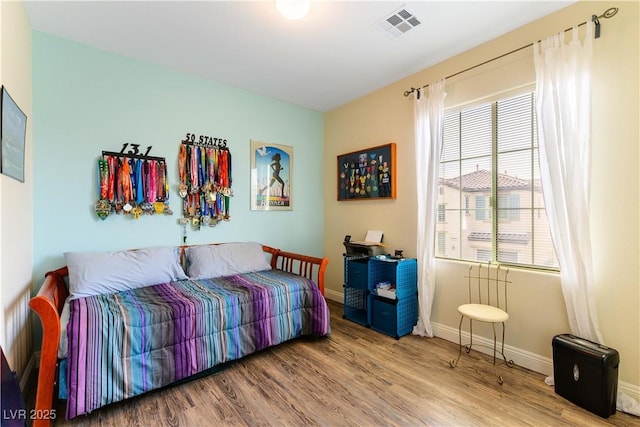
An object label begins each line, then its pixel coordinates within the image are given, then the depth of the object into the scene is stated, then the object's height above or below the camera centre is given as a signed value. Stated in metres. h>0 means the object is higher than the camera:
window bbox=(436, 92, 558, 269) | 2.22 +0.21
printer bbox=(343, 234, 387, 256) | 3.09 -0.40
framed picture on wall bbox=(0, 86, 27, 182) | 1.50 +0.42
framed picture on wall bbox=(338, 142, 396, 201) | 3.17 +0.44
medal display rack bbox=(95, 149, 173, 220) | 2.49 +0.23
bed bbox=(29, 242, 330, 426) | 1.62 -0.72
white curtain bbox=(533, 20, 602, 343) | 1.88 +0.32
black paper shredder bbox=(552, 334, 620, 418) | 1.66 -0.97
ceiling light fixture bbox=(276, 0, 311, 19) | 1.80 +1.28
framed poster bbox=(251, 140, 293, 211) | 3.45 +0.43
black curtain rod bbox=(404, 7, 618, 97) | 1.82 +1.23
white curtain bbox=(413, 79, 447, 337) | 2.68 +0.28
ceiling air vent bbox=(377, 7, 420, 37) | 2.07 +1.40
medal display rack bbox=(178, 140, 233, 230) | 2.92 +0.29
